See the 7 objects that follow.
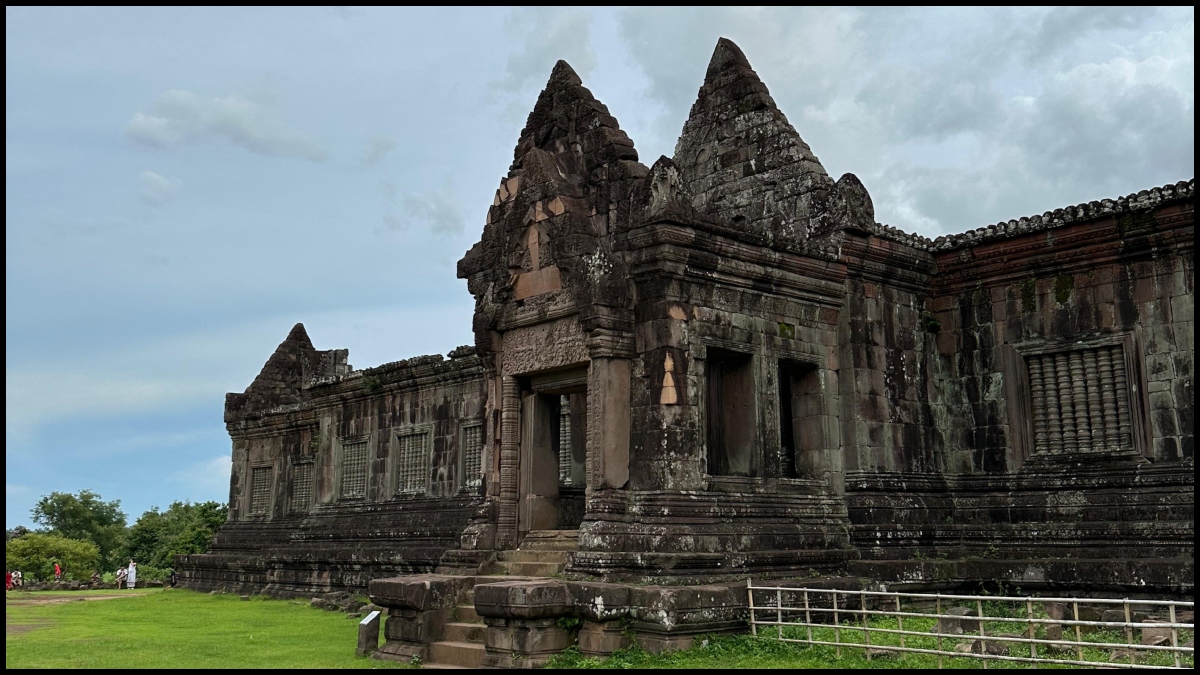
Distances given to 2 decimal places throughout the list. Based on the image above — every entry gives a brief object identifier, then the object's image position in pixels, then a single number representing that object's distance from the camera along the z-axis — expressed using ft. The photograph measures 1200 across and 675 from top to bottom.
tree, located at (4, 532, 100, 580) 144.25
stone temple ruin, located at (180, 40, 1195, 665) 38.52
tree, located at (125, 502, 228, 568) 139.33
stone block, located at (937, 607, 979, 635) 31.92
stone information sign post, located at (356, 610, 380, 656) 40.01
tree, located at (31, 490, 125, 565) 210.38
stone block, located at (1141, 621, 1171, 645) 32.53
